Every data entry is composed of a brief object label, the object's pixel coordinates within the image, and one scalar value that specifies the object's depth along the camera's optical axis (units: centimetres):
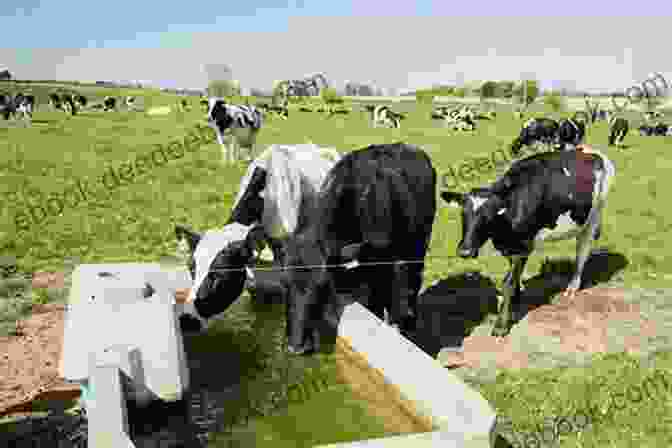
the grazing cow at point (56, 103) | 4122
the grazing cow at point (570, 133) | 2292
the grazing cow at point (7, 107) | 3038
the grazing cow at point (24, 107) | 3055
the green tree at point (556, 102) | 6094
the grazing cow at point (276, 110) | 4346
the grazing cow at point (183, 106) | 4703
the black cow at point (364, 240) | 407
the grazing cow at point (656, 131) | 3673
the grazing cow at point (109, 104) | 4480
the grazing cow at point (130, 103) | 4792
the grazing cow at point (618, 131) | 2879
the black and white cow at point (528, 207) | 611
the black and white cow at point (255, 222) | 435
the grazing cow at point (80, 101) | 4356
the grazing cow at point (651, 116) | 4742
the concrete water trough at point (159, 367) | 279
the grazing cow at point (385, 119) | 3631
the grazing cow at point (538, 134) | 2408
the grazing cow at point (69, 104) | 3822
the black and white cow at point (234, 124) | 1769
